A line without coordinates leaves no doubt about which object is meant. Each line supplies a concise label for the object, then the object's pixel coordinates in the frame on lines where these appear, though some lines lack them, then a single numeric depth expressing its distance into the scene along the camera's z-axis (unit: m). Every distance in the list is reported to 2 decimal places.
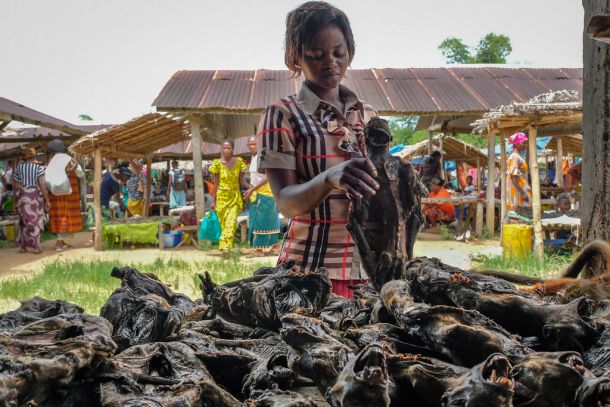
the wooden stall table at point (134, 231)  10.66
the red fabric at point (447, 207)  13.61
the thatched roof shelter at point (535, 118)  6.84
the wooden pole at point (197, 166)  9.91
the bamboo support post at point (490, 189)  10.96
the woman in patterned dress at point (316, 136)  1.73
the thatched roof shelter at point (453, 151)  15.68
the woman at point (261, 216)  8.60
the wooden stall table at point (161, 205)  15.72
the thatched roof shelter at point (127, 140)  9.80
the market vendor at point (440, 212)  13.59
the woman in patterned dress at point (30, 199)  9.81
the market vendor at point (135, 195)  15.60
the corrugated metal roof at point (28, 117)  9.92
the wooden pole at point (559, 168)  14.38
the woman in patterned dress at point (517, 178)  9.20
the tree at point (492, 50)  34.50
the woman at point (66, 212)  10.66
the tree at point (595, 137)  2.46
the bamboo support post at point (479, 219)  11.41
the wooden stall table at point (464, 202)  11.59
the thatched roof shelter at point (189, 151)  18.48
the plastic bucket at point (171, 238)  10.84
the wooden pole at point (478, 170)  15.55
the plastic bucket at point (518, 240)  7.69
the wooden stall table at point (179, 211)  12.02
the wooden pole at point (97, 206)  10.50
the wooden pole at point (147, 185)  12.47
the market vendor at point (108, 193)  15.11
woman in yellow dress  8.92
